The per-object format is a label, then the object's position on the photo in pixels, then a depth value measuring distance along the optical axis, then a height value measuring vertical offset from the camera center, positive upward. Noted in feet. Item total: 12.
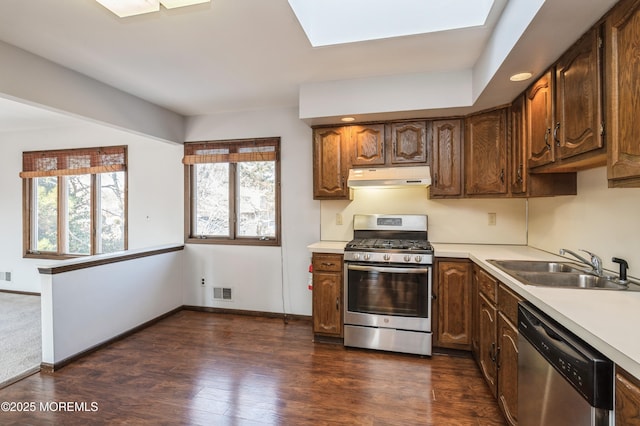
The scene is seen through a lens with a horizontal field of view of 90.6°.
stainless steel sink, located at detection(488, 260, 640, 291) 5.86 -1.35
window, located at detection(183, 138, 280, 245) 13.04 +0.88
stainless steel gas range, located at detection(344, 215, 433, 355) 9.49 -2.65
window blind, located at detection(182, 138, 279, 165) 12.84 +2.57
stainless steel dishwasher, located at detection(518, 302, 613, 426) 3.39 -2.12
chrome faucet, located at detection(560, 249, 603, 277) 6.21 -1.09
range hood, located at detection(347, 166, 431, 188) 9.89 +1.09
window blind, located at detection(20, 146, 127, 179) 14.69 +2.47
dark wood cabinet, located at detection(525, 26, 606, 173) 5.16 +1.90
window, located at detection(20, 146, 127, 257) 14.92 +0.55
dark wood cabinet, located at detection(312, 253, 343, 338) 10.27 -2.73
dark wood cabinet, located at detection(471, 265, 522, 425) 5.95 -2.81
